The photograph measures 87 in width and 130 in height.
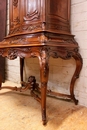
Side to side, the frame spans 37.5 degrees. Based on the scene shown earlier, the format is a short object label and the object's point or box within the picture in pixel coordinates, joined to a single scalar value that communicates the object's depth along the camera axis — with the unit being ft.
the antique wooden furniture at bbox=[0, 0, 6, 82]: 7.40
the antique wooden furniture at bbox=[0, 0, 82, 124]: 3.23
